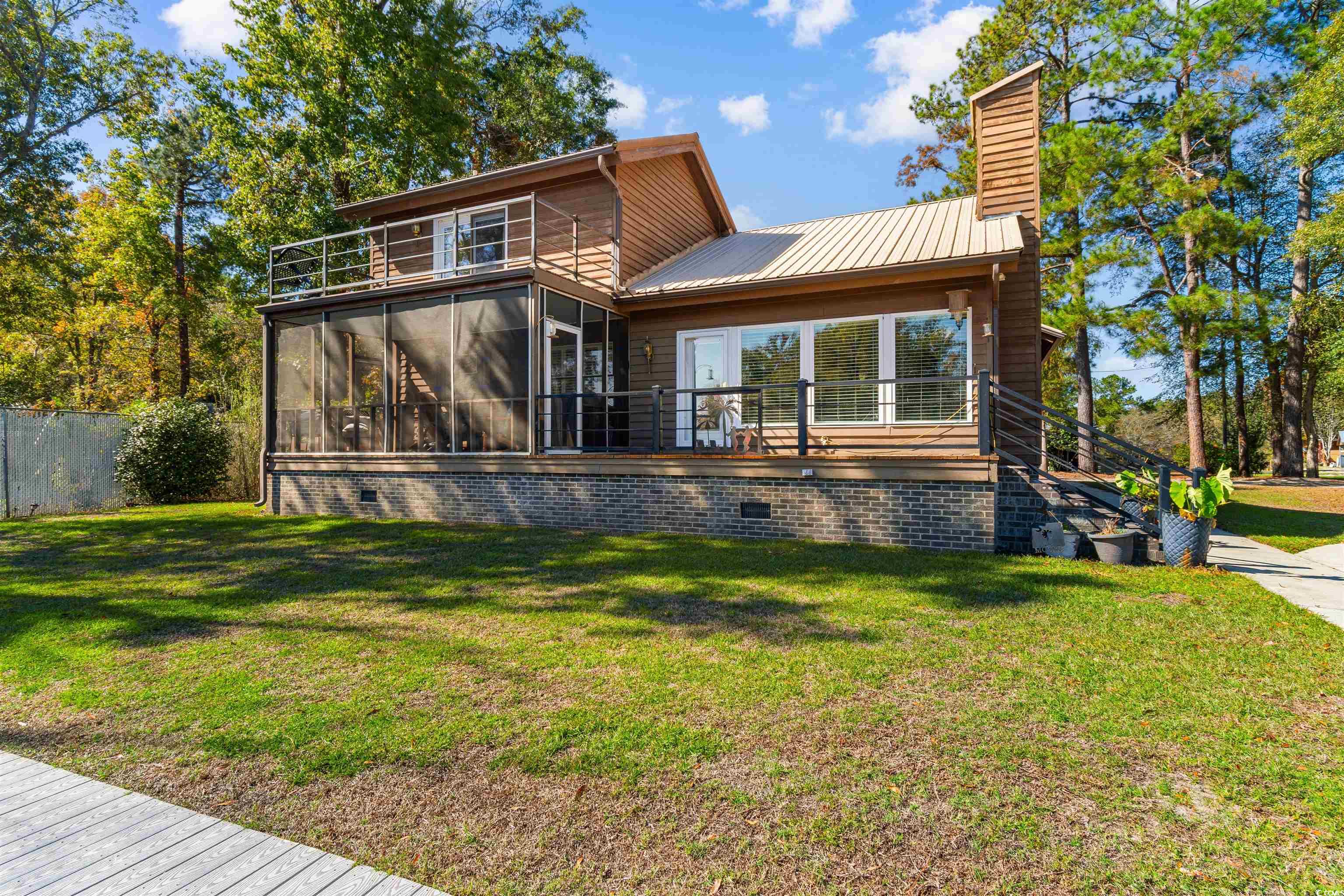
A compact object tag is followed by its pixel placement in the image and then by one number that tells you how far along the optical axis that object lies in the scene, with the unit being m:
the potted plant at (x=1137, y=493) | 7.30
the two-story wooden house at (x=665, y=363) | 8.13
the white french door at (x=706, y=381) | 10.58
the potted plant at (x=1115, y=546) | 6.61
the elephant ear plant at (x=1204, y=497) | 6.25
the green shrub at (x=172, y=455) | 13.89
